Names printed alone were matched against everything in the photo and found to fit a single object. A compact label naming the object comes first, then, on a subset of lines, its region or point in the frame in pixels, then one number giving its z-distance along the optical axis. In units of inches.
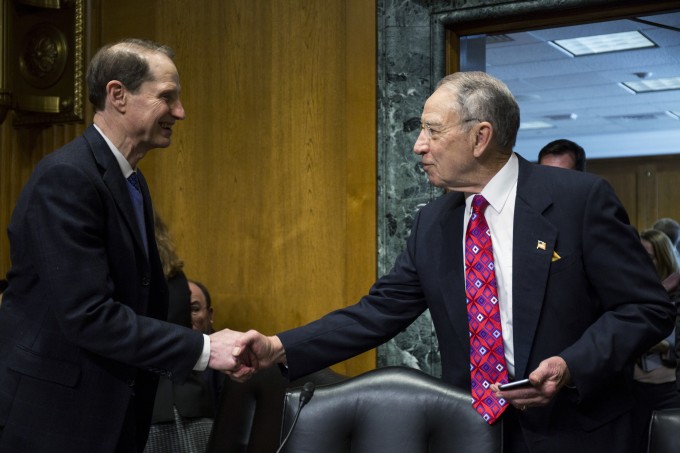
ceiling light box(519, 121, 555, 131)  523.5
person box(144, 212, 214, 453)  151.8
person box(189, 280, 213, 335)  182.4
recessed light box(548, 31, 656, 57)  328.8
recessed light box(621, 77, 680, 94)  407.8
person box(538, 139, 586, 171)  186.4
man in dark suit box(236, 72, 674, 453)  96.3
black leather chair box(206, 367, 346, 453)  126.2
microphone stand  93.1
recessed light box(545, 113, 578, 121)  499.2
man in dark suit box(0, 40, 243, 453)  97.2
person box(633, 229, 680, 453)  178.4
